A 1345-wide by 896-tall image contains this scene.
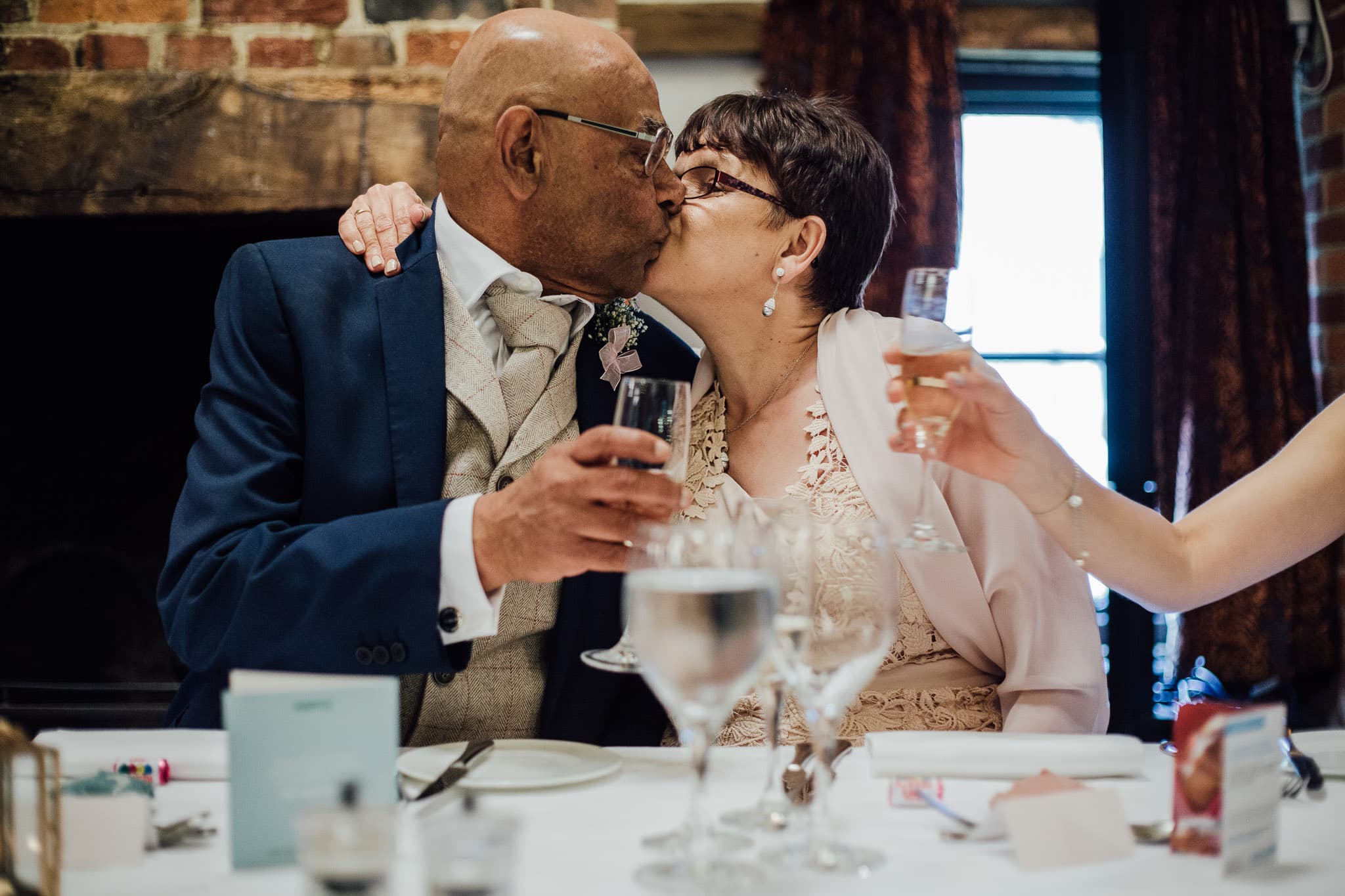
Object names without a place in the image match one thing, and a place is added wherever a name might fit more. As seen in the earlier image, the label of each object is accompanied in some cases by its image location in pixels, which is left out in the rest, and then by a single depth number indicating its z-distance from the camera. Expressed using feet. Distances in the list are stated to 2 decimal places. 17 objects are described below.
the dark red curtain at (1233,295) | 9.96
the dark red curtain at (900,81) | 10.03
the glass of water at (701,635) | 2.40
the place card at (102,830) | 2.63
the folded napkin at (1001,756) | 3.51
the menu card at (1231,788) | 2.61
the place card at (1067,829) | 2.68
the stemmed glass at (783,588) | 2.74
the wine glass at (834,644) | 2.70
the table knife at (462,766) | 3.27
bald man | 4.16
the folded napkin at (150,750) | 3.57
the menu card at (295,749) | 2.67
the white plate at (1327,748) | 3.57
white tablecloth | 2.57
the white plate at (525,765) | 3.37
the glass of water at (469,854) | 2.08
